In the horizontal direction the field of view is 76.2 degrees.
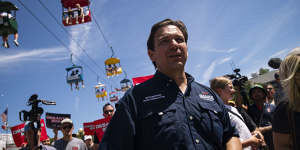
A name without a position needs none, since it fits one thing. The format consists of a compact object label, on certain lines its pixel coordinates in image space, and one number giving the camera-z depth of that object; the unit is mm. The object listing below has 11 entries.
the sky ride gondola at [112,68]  14435
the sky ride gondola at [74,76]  13352
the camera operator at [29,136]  3721
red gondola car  10016
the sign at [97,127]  5538
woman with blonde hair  1764
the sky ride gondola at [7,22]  6172
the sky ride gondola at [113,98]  25141
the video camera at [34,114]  3738
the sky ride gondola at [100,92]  18812
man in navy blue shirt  1317
